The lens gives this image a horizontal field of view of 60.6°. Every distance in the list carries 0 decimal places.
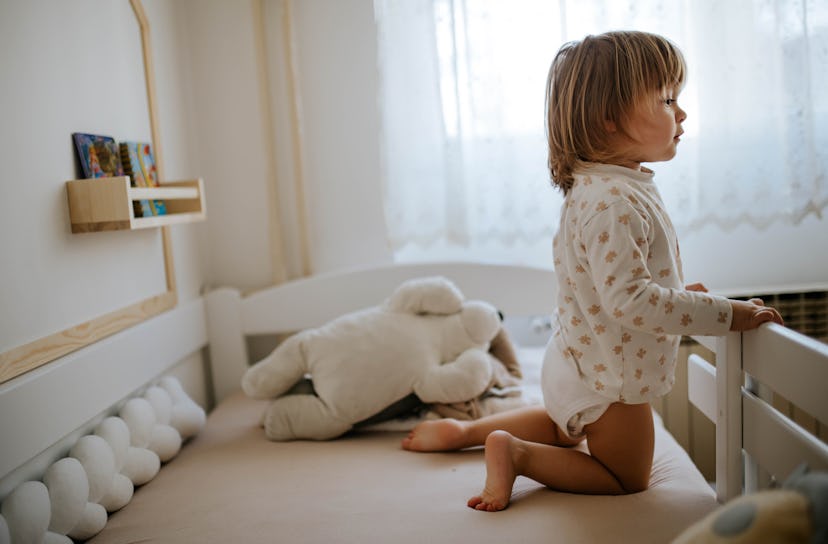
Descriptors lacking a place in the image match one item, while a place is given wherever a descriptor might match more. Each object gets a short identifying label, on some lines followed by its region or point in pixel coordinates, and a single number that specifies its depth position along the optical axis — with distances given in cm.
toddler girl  115
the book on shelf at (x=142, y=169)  161
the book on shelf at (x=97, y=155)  144
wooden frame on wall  122
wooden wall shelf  140
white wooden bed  107
